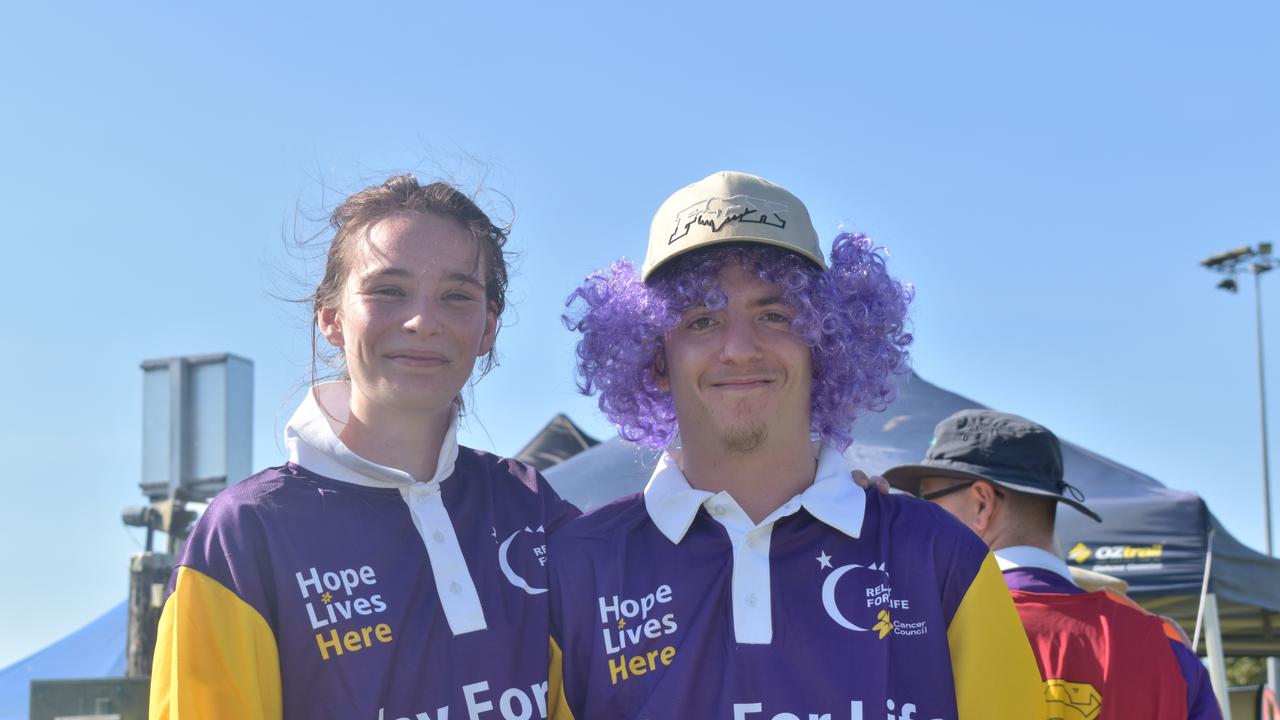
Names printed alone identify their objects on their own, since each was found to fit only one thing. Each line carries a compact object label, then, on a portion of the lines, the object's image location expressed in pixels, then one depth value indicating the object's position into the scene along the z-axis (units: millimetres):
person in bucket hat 3420
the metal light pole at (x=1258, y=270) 25312
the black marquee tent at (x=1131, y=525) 6766
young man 2500
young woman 2471
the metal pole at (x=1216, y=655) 6305
